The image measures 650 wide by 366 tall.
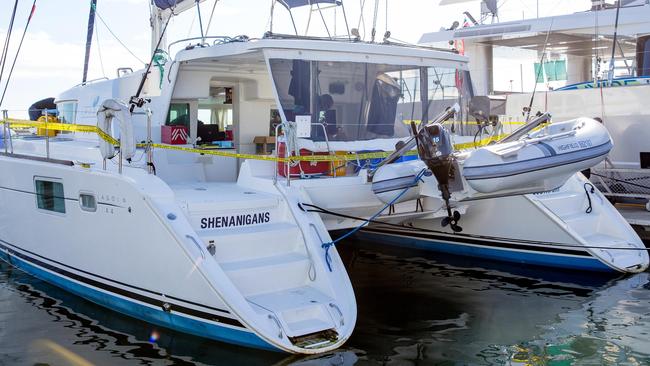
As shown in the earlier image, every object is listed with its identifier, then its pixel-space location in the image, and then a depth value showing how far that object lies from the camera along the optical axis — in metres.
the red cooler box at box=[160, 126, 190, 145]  7.73
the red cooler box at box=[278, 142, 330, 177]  6.80
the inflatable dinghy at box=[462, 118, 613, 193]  5.91
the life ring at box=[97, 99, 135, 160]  5.95
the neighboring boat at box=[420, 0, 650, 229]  10.48
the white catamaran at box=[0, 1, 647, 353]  5.43
